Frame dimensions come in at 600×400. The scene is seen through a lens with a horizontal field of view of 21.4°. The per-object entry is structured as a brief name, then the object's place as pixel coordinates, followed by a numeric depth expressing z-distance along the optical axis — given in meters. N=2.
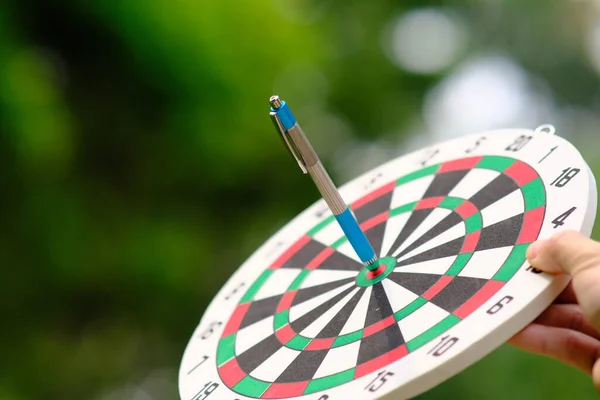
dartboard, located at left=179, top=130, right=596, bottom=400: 0.96
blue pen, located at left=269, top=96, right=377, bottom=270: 1.04
